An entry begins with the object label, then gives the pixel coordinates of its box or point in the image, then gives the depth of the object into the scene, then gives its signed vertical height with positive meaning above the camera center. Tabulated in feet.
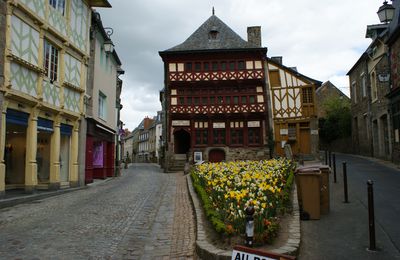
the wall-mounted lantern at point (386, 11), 49.96 +19.54
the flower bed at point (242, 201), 17.25 -2.54
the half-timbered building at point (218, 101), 92.84 +14.69
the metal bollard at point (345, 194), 27.76 -2.65
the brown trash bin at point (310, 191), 22.71 -1.97
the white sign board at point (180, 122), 93.97 +9.33
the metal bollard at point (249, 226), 13.94 -2.49
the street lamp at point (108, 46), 59.62 +18.22
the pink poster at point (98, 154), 63.74 +1.14
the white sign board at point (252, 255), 9.24 -2.46
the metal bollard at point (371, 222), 16.44 -2.80
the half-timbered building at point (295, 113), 90.43 +11.14
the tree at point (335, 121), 109.09 +11.40
